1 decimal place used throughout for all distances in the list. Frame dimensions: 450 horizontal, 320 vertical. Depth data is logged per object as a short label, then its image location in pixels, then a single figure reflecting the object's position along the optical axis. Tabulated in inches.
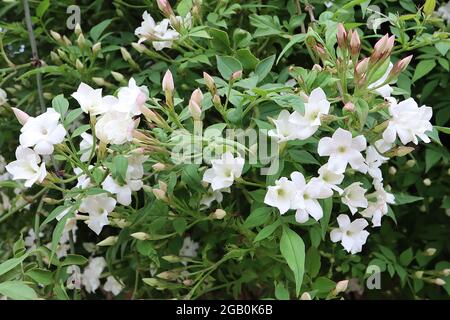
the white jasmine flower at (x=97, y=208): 15.8
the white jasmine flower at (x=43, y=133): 14.8
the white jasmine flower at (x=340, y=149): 14.6
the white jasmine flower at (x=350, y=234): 16.4
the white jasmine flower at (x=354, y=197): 15.6
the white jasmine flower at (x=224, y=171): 14.4
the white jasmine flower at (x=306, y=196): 14.6
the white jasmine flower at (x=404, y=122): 15.2
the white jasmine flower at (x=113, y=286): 21.0
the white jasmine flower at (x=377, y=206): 16.3
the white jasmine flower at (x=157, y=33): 18.5
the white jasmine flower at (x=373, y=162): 15.7
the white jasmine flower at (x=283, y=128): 14.8
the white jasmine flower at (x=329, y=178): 14.8
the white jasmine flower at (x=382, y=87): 15.3
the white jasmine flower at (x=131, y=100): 15.0
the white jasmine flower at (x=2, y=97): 20.5
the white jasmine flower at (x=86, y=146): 15.9
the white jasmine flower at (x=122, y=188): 15.4
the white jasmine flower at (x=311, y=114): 14.5
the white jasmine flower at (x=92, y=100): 15.2
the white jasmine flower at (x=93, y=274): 20.9
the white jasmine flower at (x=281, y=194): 14.7
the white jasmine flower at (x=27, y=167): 15.1
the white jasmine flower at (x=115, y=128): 14.8
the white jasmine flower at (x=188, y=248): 20.9
